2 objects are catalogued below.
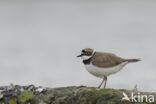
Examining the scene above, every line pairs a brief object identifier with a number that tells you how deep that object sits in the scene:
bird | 12.50
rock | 12.16
